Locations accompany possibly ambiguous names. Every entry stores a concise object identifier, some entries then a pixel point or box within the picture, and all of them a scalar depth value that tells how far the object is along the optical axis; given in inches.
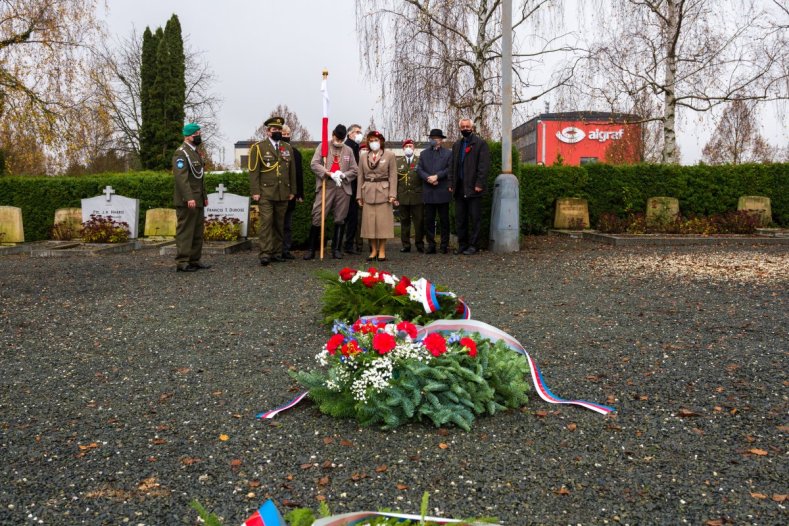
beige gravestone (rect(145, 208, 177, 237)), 608.1
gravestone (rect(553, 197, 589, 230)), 641.0
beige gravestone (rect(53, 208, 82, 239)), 621.0
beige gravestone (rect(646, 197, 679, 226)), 612.1
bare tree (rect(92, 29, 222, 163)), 1493.6
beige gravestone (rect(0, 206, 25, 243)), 592.1
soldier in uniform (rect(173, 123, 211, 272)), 372.2
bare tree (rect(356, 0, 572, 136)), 660.7
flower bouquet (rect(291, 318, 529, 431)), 138.0
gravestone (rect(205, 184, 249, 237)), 572.1
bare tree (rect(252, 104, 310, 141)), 1968.5
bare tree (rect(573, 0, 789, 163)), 671.1
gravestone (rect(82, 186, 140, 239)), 592.4
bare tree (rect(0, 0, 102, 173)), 682.2
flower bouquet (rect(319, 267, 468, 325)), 209.3
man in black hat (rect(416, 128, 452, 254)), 451.5
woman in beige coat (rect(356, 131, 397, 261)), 415.2
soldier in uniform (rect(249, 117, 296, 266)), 398.0
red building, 2447.1
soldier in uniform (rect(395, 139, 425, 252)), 479.8
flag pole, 402.9
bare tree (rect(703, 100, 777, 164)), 1318.9
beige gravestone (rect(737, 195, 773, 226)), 640.4
